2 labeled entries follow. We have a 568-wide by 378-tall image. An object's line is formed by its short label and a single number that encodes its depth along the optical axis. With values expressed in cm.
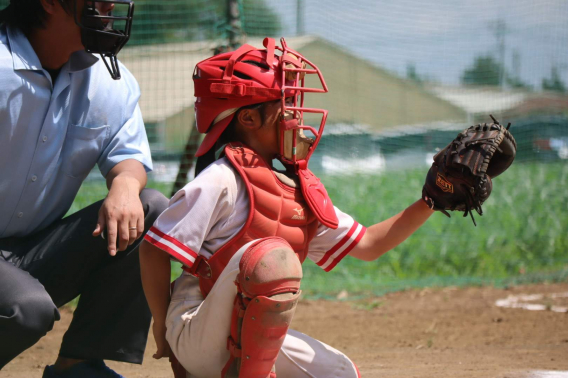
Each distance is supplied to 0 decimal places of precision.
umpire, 830
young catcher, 797
